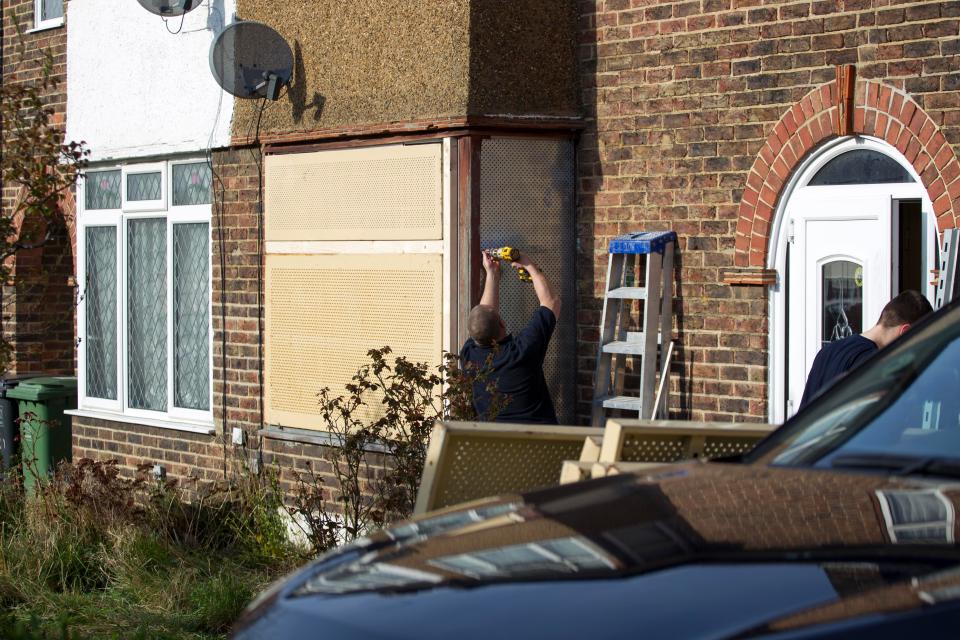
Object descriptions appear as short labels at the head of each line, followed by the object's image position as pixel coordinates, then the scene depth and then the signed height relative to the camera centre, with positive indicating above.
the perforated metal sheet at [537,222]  18.33 +0.15
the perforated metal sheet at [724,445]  9.63 -0.69
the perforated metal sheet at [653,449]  9.27 -0.69
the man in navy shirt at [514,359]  16.58 -0.69
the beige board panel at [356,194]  18.73 +0.36
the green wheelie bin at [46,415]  25.06 -1.55
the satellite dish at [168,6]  22.37 +1.90
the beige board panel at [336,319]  18.89 -0.54
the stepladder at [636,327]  17.31 -0.53
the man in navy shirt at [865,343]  13.91 -0.50
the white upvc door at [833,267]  15.92 -0.14
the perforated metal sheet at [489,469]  9.82 -0.79
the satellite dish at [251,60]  20.80 +1.37
